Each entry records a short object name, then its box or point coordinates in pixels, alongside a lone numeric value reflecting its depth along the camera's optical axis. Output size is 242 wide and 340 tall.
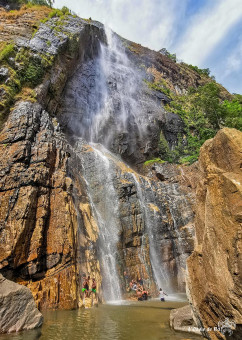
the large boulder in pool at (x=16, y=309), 6.97
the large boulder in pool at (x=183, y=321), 7.05
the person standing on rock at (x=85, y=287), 12.91
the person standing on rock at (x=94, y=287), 13.34
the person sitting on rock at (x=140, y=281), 16.81
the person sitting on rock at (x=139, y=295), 15.09
